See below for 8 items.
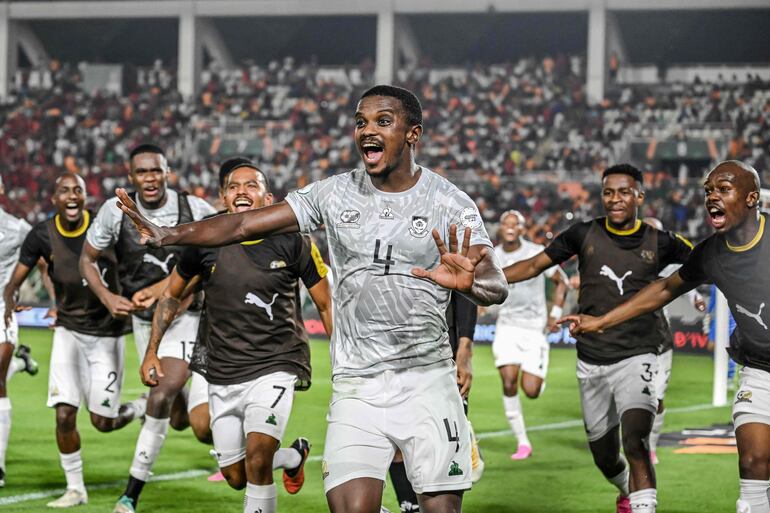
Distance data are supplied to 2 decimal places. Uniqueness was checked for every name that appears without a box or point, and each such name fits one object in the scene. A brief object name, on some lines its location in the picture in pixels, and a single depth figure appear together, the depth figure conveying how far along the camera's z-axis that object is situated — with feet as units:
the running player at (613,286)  28.43
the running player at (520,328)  43.68
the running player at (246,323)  24.93
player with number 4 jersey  17.71
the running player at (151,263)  29.94
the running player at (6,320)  34.73
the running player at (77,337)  32.19
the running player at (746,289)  22.62
